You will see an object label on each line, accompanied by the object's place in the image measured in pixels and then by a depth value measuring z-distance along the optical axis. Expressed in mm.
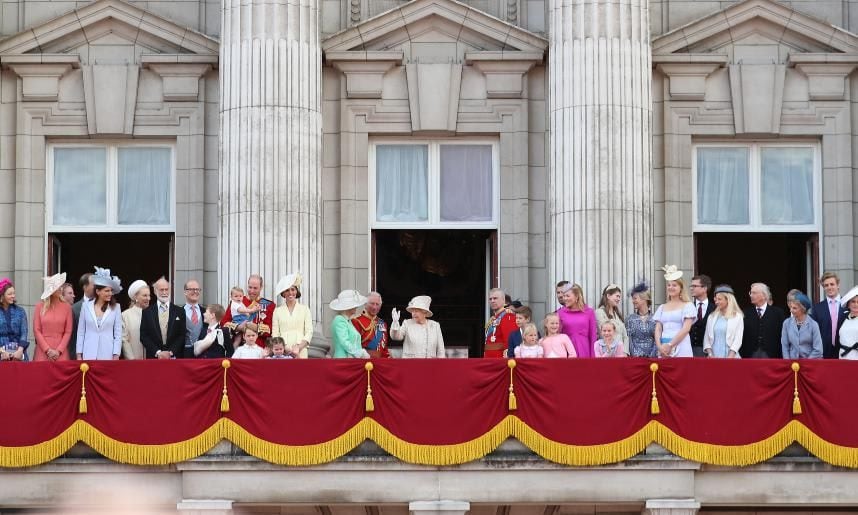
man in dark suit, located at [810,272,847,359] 30953
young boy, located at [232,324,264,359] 30469
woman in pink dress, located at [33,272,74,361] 30688
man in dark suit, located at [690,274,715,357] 30984
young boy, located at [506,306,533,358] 30891
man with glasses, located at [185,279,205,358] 30922
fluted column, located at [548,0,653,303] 34656
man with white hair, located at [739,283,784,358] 30875
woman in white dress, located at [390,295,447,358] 31641
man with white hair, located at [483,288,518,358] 31406
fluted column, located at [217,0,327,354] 34656
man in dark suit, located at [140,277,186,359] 30734
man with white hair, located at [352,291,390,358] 31812
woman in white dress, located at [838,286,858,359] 30328
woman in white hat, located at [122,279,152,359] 31281
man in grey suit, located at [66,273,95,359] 30688
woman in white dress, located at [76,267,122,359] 30688
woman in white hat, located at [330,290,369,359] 31062
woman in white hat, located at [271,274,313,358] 31141
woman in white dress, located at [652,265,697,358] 30391
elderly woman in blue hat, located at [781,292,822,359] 30547
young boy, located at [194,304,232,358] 30750
